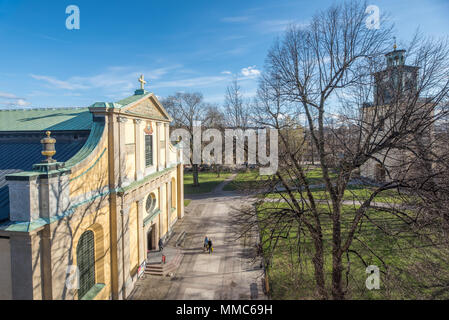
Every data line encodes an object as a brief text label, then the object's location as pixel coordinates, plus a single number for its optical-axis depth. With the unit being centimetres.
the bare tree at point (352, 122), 740
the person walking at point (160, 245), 1647
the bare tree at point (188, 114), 3794
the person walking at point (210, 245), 1656
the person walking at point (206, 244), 1692
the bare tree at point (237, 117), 1266
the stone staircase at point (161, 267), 1418
